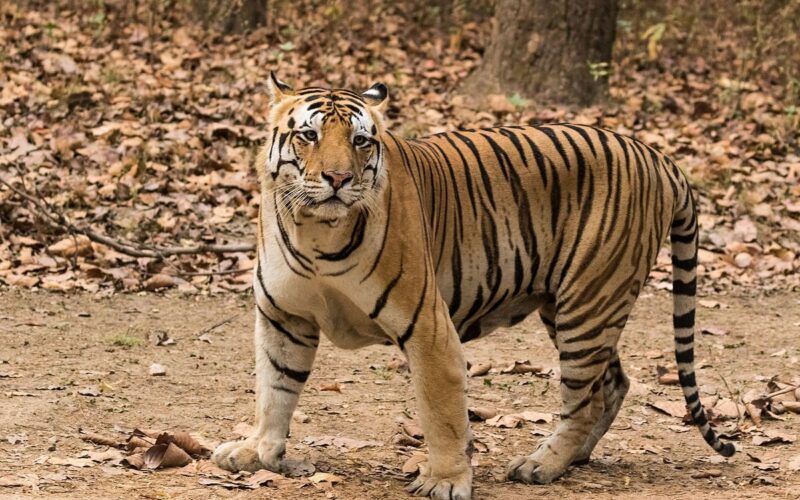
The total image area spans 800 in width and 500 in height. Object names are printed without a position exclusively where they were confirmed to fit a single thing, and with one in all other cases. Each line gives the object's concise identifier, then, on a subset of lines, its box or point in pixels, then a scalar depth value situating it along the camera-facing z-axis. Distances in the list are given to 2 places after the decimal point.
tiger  8.27
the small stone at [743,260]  16.73
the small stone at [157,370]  11.70
